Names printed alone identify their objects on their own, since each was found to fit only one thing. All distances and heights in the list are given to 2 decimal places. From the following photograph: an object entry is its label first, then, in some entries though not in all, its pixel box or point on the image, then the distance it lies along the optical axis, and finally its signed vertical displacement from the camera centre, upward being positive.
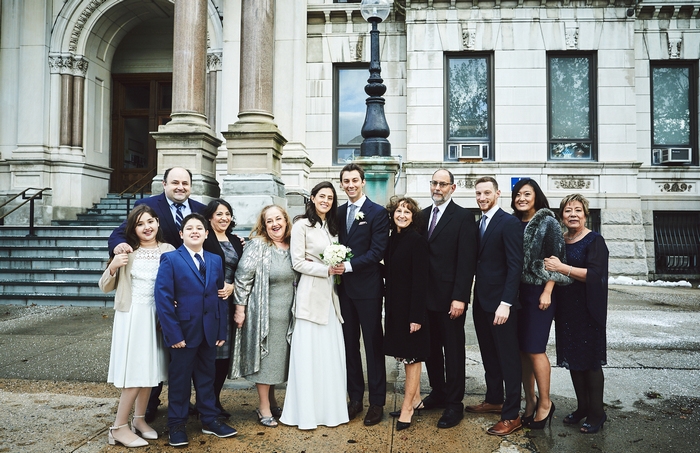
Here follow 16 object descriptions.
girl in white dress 4.13 -0.75
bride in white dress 4.52 -0.98
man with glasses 4.63 -0.35
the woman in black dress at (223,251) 4.67 -0.13
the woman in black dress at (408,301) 4.54 -0.57
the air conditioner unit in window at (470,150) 15.23 +2.58
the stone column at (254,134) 10.56 +2.12
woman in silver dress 4.61 -0.67
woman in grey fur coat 4.46 -0.54
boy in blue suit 4.12 -0.70
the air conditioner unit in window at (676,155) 15.09 +2.44
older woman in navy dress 4.41 -0.66
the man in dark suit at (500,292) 4.40 -0.48
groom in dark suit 4.76 -0.53
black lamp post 8.60 +2.04
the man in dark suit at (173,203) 4.95 +0.32
